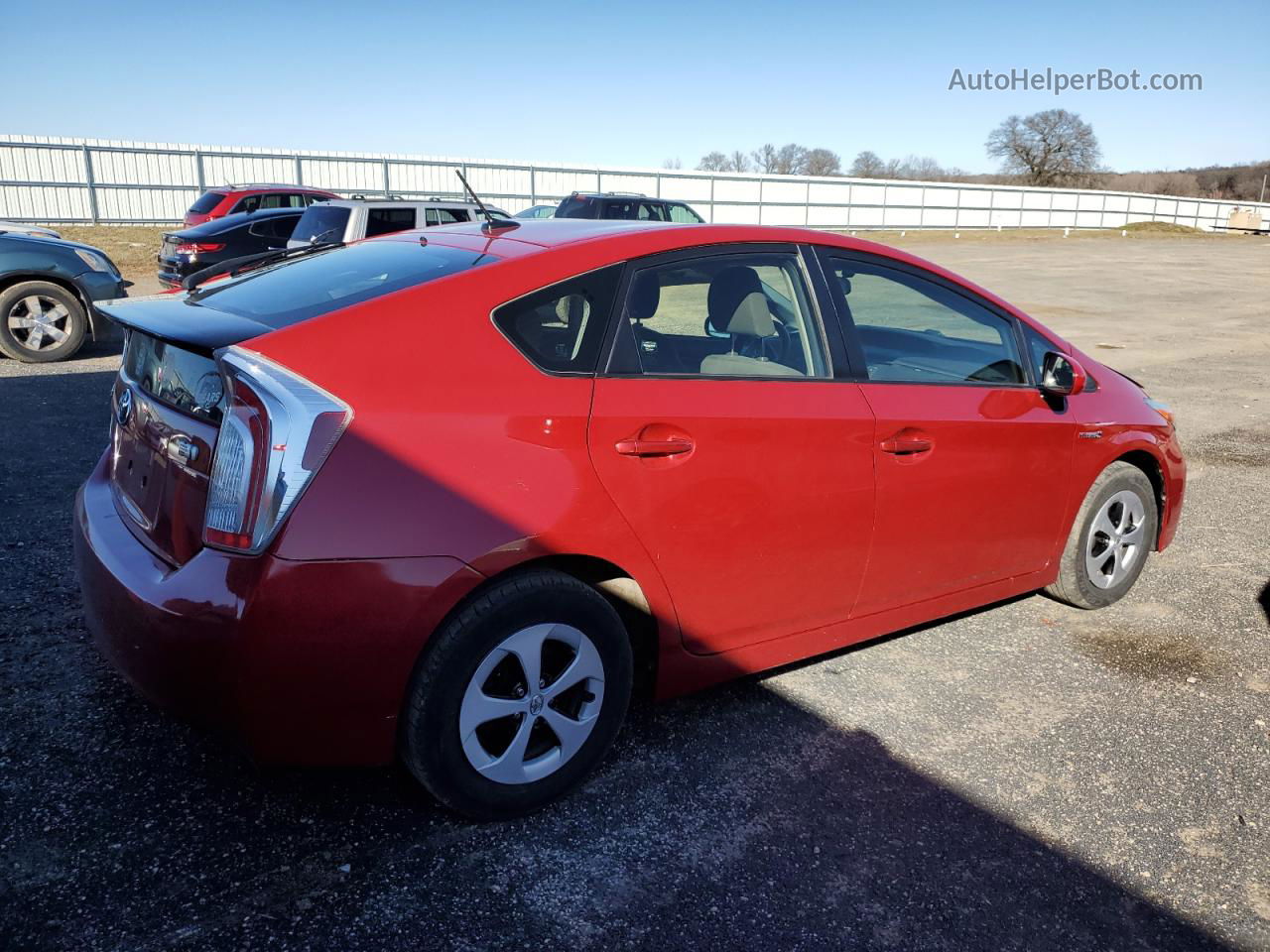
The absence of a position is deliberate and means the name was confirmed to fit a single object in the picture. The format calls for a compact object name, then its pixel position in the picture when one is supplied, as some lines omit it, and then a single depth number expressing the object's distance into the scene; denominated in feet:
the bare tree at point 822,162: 291.38
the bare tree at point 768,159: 283.40
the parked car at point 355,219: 38.78
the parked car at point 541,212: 60.58
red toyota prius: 7.94
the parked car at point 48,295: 30.53
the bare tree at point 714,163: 281.54
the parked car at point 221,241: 42.80
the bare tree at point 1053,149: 260.42
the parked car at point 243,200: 57.52
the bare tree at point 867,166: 300.03
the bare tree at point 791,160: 285.84
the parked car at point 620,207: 54.85
